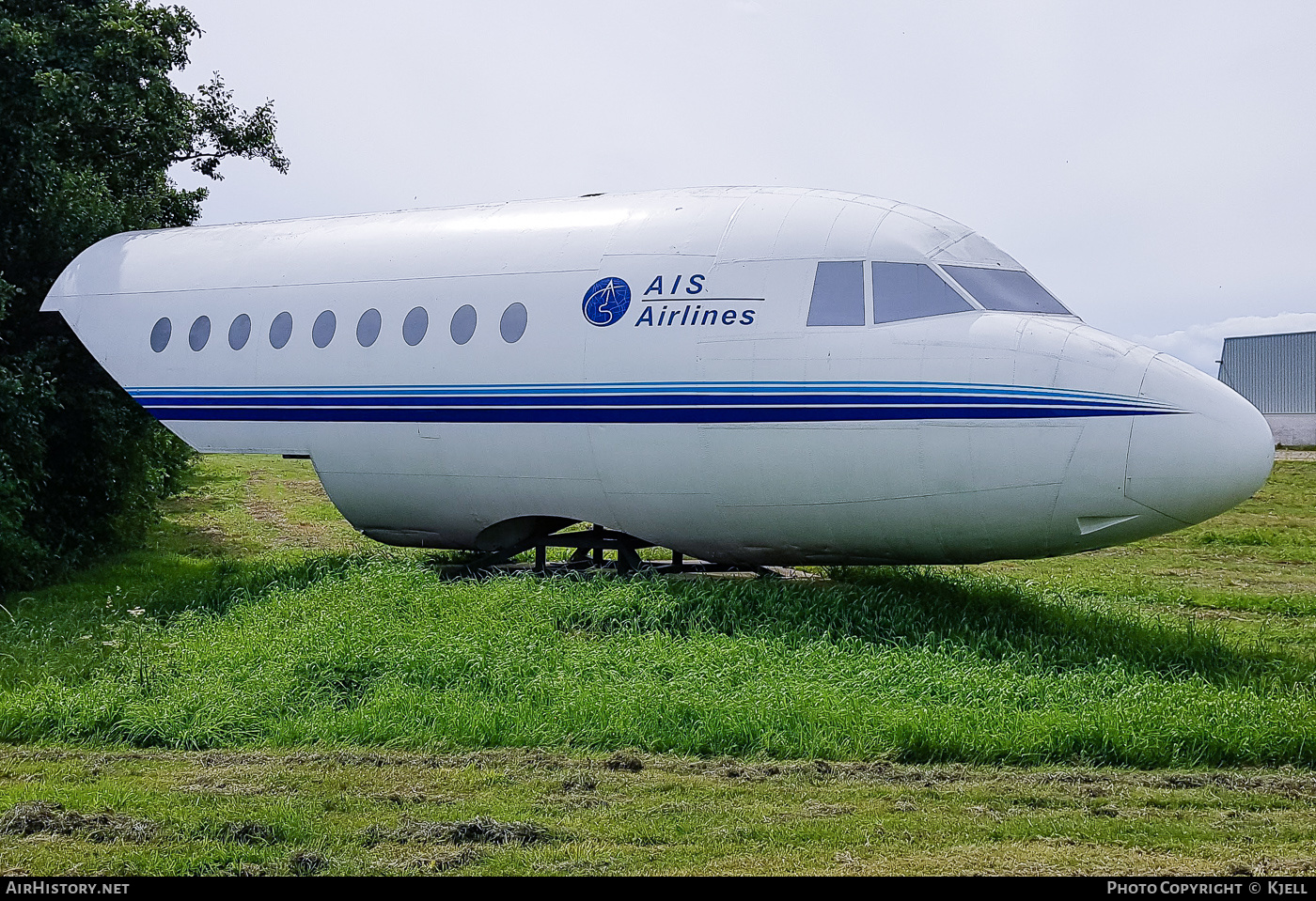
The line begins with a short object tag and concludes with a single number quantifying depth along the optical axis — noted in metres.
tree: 14.67
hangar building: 51.91
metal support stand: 13.40
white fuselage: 10.46
